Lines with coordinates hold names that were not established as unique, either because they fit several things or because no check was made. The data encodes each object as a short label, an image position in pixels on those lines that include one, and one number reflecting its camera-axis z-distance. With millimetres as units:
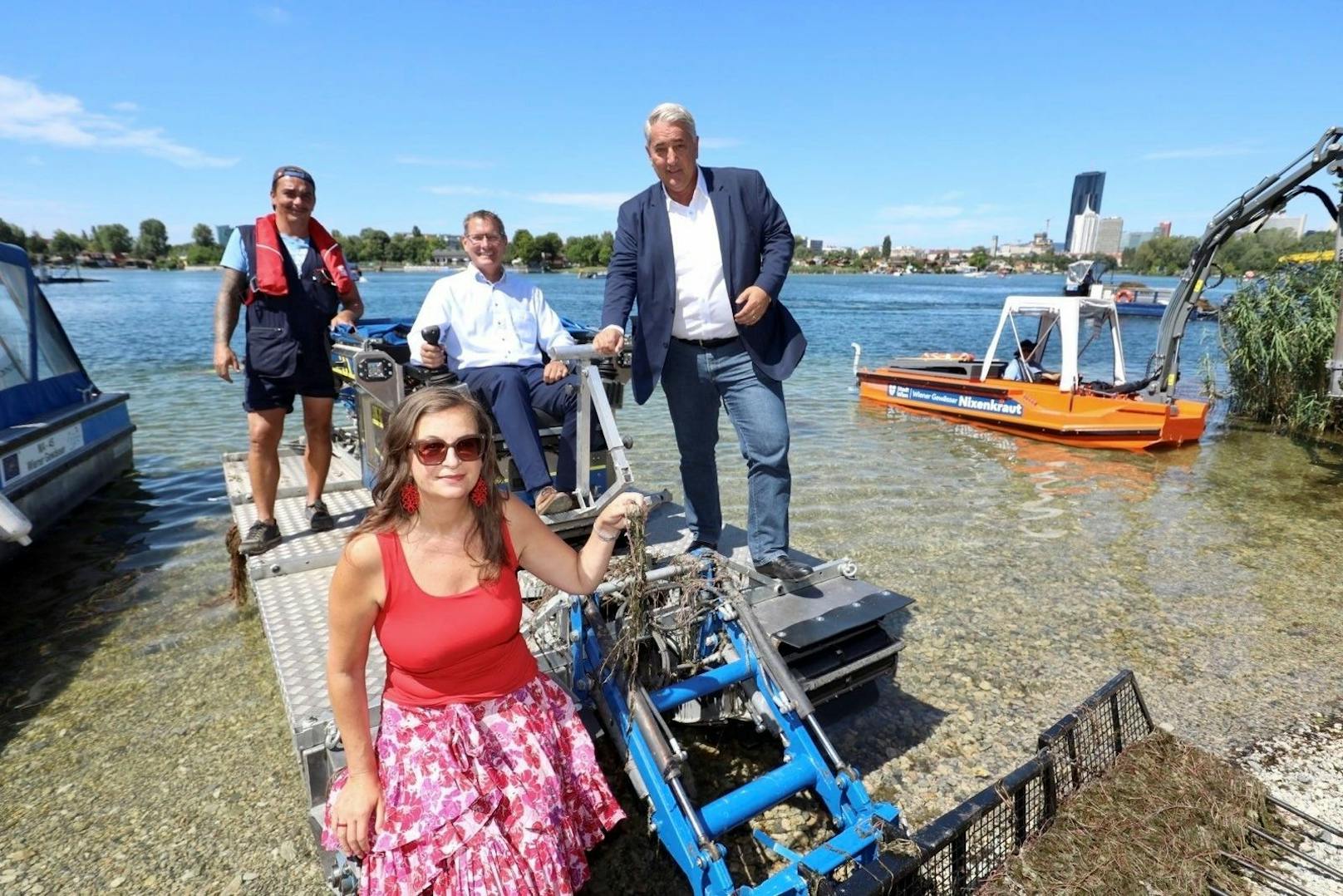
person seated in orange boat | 11711
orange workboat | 10047
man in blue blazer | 3256
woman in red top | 1895
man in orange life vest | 4195
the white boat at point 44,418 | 5965
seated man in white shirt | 4156
